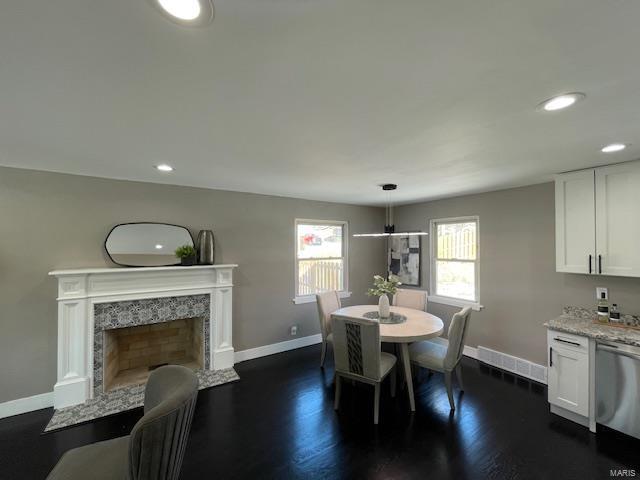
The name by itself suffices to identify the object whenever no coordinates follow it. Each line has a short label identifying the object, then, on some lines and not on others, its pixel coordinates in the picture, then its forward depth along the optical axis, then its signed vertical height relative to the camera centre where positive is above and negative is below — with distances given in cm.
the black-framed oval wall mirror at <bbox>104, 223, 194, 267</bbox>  309 +1
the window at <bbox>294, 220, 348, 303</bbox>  448 -24
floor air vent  325 -156
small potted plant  334 -14
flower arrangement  342 -56
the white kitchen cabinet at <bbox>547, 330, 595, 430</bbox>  243 -125
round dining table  270 -93
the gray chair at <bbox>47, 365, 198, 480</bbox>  115 -92
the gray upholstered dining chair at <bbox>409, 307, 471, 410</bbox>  268 -120
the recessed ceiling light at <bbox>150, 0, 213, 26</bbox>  82 +74
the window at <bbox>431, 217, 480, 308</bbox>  404 -27
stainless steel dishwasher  224 -123
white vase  338 -80
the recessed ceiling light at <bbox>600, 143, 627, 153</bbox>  207 +76
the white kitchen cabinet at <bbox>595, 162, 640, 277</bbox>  244 +23
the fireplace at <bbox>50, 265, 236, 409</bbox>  274 -93
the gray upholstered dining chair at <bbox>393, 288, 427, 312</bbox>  398 -84
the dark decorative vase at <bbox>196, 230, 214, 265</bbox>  348 -5
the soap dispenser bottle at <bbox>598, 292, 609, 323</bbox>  271 -66
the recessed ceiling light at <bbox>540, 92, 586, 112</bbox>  134 +74
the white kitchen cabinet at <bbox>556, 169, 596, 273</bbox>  268 +22
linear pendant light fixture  336 +66
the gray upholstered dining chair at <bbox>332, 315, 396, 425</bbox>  253 -107
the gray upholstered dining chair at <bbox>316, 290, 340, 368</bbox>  360 -95
